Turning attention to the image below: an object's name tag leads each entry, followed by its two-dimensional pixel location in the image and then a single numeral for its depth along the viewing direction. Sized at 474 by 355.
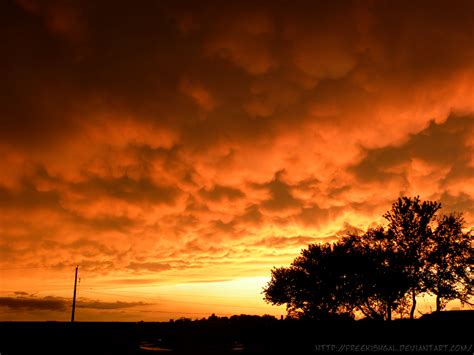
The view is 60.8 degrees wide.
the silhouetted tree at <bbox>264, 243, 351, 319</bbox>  67.75
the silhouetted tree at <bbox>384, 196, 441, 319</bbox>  54.84
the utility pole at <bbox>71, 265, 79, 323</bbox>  70.91
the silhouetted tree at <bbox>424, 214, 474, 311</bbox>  52.56
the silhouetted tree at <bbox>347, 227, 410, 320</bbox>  56.94
